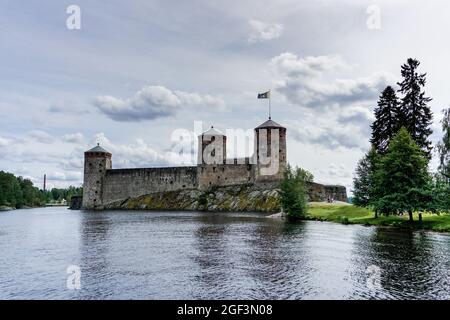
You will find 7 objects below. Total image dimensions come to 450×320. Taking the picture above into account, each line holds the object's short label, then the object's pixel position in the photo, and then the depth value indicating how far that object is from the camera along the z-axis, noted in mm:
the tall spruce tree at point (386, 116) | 51094
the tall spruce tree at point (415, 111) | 46469
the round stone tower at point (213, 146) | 100875
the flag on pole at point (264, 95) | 76038
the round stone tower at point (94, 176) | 104562
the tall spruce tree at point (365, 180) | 47281
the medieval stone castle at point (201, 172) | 88562
